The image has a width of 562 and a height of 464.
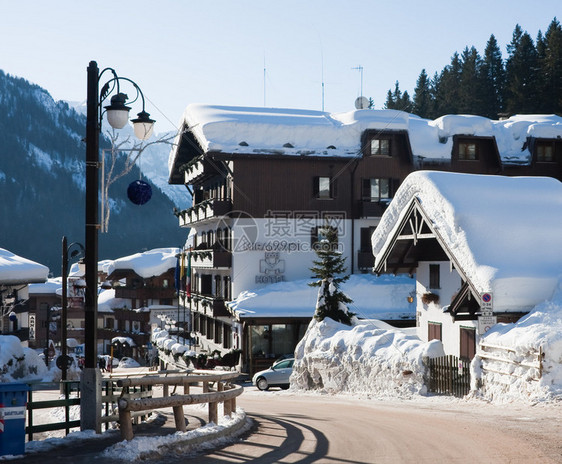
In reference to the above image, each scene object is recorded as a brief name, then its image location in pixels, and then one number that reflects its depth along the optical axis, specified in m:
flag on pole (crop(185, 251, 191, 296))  53.59
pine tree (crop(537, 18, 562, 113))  83.32
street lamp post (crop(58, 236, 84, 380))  31.74
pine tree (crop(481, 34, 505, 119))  94.77
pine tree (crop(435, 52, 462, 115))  98.44
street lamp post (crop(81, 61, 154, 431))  12.96
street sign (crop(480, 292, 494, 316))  22.89
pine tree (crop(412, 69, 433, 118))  102.82
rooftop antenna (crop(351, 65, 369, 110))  58.85
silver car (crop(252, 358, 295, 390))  35.03
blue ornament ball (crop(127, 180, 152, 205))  14.75
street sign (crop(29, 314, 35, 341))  66.87
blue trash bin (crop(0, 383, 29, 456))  11.22
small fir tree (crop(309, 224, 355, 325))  32.38
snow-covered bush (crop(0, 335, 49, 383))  47.44
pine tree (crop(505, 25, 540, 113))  86.00
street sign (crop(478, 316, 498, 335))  22.66
